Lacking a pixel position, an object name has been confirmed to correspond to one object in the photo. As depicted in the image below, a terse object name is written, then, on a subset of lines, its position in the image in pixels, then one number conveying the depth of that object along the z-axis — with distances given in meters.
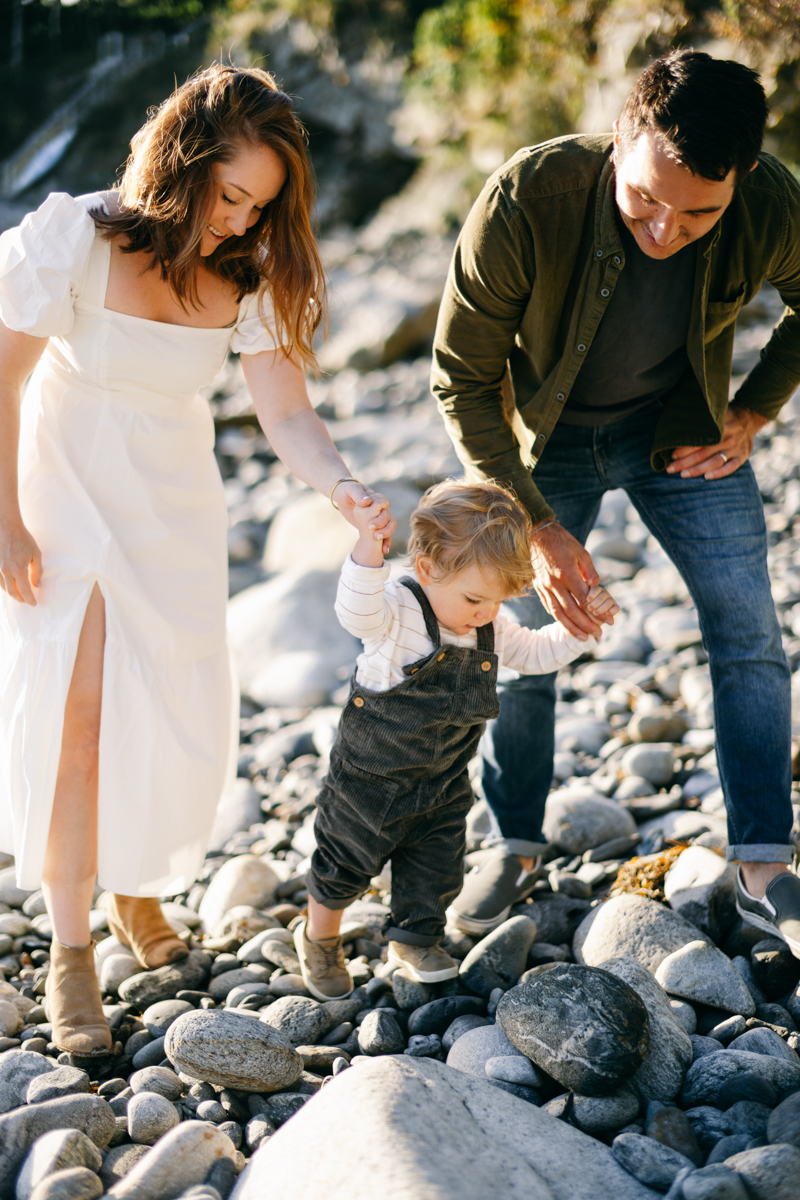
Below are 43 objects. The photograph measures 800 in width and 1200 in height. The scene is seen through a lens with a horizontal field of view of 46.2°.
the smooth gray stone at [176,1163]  1.74
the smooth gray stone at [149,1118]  1.99
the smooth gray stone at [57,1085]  2.08
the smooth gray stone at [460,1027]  2.33
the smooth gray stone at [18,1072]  2.12
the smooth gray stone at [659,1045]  2.07
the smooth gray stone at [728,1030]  2.24
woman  2.25
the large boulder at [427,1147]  1.57
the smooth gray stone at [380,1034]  2.30
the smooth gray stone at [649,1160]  1.75
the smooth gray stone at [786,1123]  1.77
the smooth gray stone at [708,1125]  1.89
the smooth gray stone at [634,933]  2.50
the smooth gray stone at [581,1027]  2.00
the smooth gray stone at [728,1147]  1.80
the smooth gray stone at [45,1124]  1.85
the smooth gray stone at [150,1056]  2.31
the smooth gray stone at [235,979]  2.62
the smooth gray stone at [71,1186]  1.70
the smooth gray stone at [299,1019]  2.37
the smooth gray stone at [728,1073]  2.02
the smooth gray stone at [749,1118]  1.87
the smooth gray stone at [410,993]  2.49
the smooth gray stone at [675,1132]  1.87
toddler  2.25
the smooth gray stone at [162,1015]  2.44
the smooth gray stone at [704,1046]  2.18
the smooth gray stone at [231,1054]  2.09
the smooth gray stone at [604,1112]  1.97
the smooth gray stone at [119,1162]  1.86
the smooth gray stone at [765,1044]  2.12
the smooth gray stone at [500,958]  2.52
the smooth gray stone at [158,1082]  2.14
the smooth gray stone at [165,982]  2.58
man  2.41
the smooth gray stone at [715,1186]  1.60
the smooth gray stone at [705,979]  2.32
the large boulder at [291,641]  5.02
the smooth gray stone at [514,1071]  2.10
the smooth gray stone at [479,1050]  2.18
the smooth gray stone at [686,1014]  2.29
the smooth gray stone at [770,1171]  1.61
